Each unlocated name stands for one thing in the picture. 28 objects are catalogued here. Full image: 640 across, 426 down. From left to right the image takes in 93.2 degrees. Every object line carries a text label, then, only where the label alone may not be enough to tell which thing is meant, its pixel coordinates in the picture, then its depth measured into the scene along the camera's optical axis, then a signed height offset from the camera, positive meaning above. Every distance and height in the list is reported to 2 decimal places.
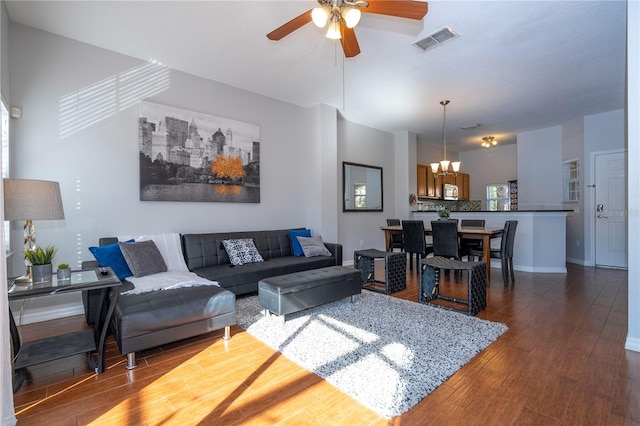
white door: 5.55 -0.10
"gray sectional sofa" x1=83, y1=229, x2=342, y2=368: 2.19 -0.78
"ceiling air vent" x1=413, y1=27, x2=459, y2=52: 3.16 +1.84
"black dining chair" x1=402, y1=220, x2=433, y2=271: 4.80 -0.49
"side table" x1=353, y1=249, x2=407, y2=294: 3.99 -0.83
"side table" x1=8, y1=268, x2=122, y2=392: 1.92 -0.95
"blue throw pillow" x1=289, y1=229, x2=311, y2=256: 4.69 -0.44
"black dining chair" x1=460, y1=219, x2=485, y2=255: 4.76 -0.59
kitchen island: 5.39 -0.62
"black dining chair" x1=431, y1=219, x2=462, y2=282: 4.41 -0.47
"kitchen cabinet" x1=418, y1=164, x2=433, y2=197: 7.68 +0.71
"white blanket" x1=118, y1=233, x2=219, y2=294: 2.74 -0.65
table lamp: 1.96 +0.07
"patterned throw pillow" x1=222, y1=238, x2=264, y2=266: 3.97 -0.56
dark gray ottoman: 2.87 -0.81
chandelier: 5.21 +0.81
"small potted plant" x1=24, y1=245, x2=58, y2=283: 2.09 -0.36
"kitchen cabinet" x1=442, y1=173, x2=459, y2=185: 8.43 +0.81
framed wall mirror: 6.23 +0.46
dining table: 4.37 -0.41
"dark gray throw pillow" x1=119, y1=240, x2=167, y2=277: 3.10 -0.49
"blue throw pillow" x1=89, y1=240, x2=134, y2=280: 3.01 -0.47
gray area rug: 1.90 -1.11
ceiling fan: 2.20 +1.50
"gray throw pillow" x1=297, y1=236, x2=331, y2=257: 4.56 -0.58
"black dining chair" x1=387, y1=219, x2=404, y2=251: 5.53 -0.61
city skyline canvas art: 3.82 +0.76
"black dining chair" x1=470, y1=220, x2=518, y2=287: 4.41 -0.67
